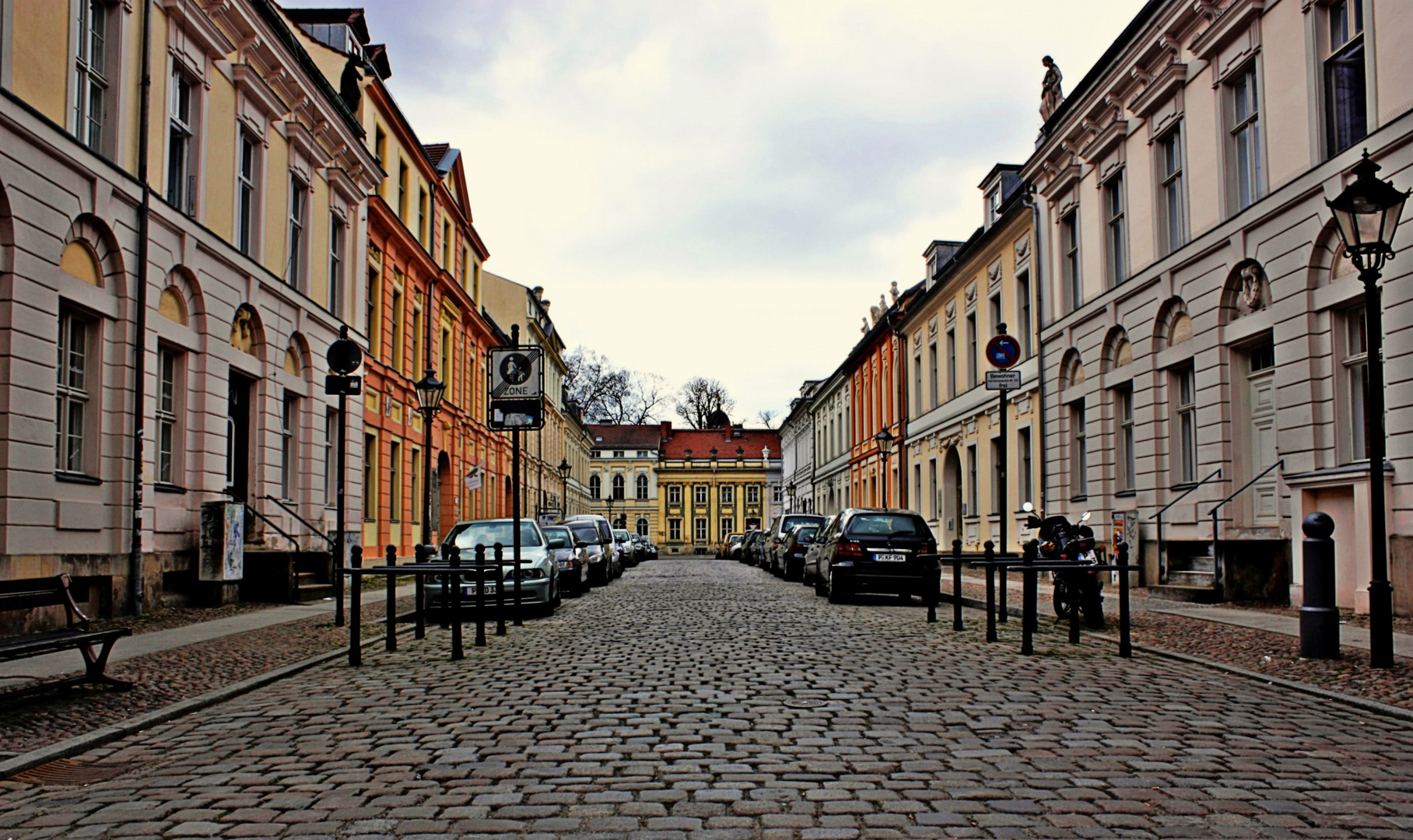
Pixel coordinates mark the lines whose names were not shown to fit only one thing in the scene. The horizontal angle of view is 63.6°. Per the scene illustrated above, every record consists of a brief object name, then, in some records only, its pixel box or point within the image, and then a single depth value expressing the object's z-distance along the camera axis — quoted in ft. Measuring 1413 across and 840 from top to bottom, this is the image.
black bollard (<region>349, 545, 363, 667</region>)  32.91
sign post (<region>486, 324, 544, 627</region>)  43.16
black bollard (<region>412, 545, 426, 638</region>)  42.09
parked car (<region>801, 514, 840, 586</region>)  71.26
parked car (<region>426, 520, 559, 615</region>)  52.39
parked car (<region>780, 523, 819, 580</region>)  92.43
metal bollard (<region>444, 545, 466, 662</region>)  34.65
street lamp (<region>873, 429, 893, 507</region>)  121.80
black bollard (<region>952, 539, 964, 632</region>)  40.37
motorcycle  43.01
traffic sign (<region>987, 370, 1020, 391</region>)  48.06
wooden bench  23.61
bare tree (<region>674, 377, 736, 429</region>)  340.80
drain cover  18.58
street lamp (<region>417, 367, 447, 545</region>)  75.05
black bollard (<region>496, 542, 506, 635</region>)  39.40
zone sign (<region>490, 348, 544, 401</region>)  43.29
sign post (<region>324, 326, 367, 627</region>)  40.75
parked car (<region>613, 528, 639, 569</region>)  136.05
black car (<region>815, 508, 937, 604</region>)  57.88
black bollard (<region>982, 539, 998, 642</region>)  37.50
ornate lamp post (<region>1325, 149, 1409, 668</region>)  29.07
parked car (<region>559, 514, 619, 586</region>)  85.55
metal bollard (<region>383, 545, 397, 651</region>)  35.81
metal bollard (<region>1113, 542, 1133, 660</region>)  33.40
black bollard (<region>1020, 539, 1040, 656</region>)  34.35
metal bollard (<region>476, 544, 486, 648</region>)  37.70
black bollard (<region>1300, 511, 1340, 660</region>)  30.76
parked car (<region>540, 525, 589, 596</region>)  68.85
